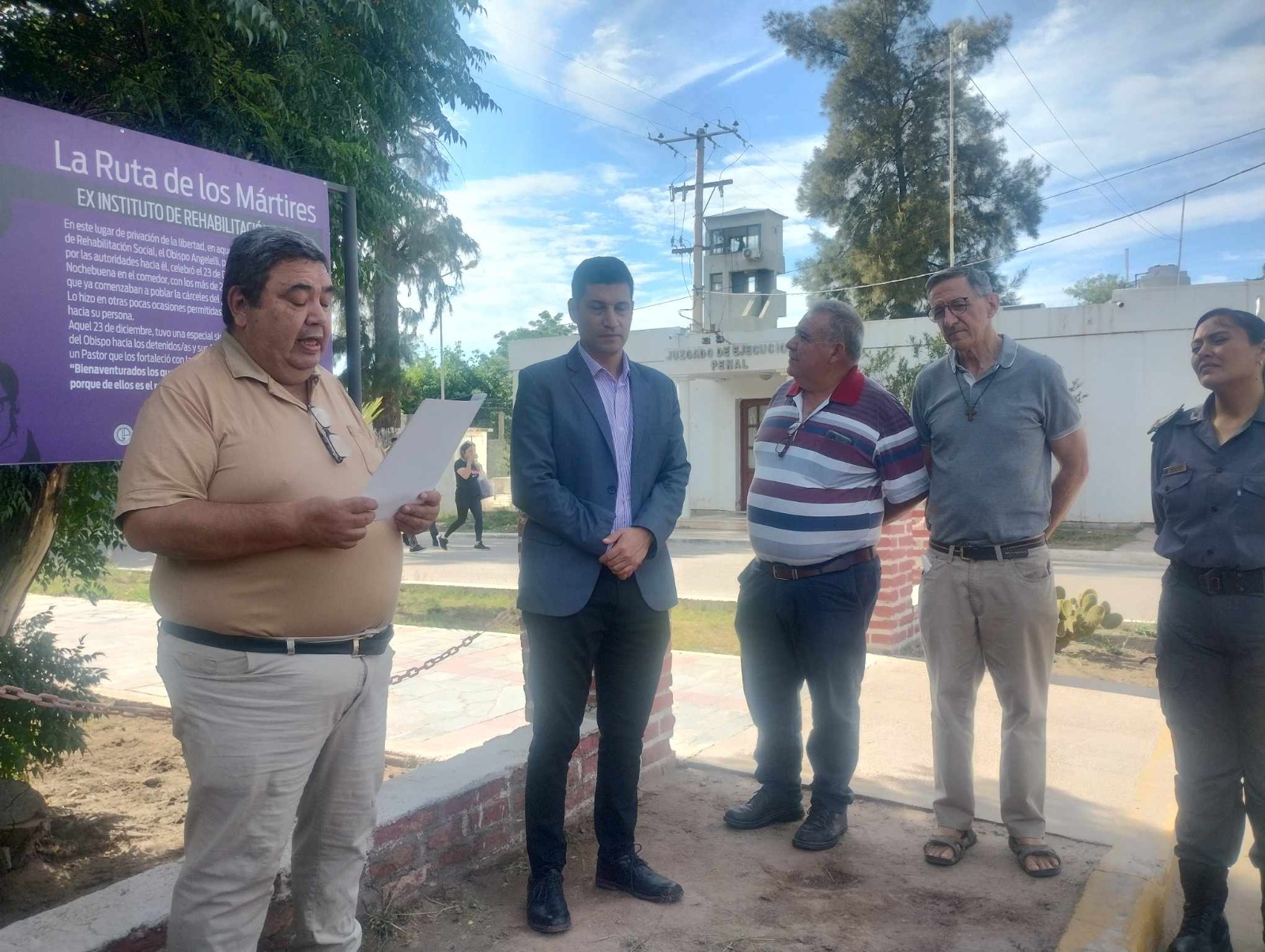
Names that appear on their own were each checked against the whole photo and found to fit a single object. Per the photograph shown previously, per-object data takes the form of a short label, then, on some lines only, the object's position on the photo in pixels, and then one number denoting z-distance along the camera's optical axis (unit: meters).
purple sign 2.90
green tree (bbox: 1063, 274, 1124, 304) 54.53
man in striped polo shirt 3.78
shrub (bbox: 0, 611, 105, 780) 4.13
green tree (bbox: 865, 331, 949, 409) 18.78
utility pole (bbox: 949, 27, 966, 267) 25.17
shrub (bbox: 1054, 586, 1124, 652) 7.19
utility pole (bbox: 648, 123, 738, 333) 26.59
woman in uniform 3.10
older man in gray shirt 3.63
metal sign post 4.00
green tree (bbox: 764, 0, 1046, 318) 31.66
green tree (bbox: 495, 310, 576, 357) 60.28
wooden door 23.38
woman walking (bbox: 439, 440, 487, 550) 17.58
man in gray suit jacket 3.15
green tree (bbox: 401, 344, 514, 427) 37.03
